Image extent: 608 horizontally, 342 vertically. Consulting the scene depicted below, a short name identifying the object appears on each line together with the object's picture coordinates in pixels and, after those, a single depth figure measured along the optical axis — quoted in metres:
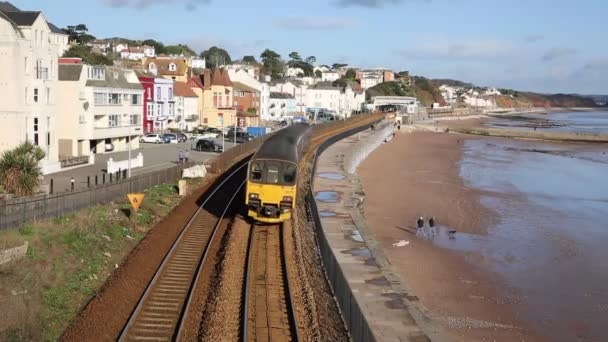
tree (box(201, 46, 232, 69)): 163.93
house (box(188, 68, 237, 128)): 84.88
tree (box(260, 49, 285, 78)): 172.25
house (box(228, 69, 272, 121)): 103.00
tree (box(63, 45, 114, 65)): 84.38
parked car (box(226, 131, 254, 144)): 68.94
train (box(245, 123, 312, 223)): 24.55
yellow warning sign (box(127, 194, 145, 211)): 25.09
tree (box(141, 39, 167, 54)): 172.34
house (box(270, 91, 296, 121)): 112.69
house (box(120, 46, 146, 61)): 135.75
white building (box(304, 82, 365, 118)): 140.88
